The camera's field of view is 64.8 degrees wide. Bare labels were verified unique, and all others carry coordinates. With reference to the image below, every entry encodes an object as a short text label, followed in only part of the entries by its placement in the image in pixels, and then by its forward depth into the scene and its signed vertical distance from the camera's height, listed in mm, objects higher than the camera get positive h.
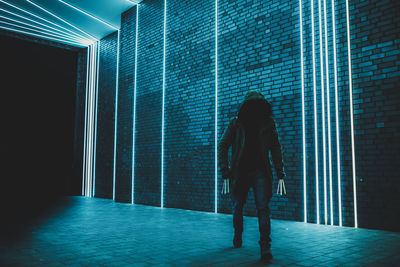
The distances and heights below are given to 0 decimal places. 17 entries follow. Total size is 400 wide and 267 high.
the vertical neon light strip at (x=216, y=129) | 6262 +719
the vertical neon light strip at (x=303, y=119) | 4984 +739
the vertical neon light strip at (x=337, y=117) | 4621 +716
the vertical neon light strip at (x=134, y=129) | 8328 +962
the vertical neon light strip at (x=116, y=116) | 9295 +1453
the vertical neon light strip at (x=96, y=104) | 10492 +2052
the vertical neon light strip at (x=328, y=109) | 4723 +852
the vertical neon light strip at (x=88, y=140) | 10828 +854
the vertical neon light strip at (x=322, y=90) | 4820 +1157
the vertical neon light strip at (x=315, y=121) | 4875 +680
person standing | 3020 +62
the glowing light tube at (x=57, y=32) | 9560 +4387
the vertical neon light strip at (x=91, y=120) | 10688 +1524
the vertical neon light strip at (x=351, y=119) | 4480 +669
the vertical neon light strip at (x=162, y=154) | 7445 +253
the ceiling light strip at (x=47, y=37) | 10102 +4334
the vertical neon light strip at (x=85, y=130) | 10984 +1199
